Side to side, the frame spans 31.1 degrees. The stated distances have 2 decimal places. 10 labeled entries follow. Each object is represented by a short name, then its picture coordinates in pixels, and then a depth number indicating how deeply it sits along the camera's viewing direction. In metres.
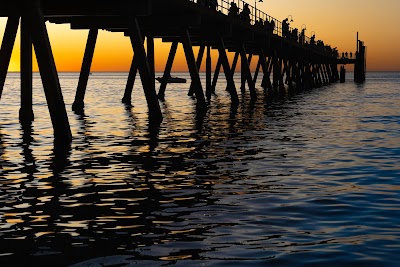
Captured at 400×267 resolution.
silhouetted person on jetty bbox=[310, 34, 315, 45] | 89.47
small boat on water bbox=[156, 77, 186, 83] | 128.88
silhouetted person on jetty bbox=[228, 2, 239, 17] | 44.98
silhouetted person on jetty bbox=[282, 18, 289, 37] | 68.62
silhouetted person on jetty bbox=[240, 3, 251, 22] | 50.73
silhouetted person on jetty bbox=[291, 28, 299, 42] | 74.55
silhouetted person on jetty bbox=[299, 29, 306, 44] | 79.05
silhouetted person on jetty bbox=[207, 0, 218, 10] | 38.84
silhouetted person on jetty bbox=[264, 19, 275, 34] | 58.51
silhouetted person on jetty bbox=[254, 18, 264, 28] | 55.98
